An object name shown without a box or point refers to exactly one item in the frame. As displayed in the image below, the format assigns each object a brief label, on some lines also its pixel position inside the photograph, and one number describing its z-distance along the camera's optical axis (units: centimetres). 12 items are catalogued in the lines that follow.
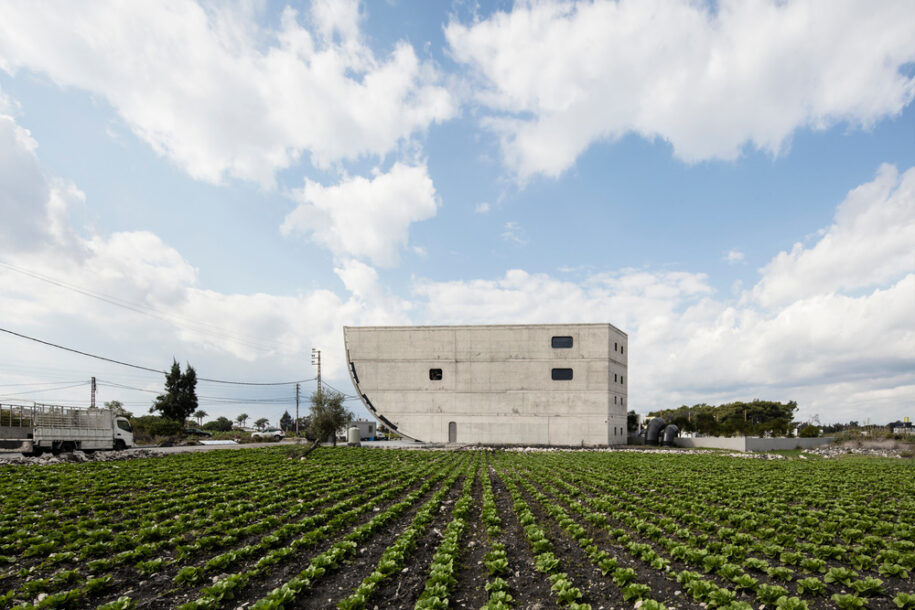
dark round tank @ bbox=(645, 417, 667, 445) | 6288
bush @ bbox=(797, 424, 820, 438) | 6425
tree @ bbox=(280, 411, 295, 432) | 12962
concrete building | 5588
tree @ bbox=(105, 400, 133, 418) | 9122
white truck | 3316
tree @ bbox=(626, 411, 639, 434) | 7244
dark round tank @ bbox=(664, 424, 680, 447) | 6147
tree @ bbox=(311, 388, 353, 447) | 5409
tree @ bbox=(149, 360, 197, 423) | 8138
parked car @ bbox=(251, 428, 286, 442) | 7762
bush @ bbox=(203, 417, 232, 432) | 12304
